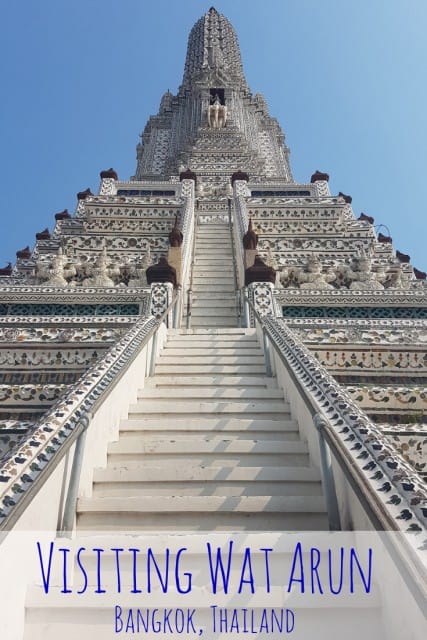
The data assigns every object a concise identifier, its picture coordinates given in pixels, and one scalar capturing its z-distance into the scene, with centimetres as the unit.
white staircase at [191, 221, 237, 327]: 895
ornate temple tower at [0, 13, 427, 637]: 272
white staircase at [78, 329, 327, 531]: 297
